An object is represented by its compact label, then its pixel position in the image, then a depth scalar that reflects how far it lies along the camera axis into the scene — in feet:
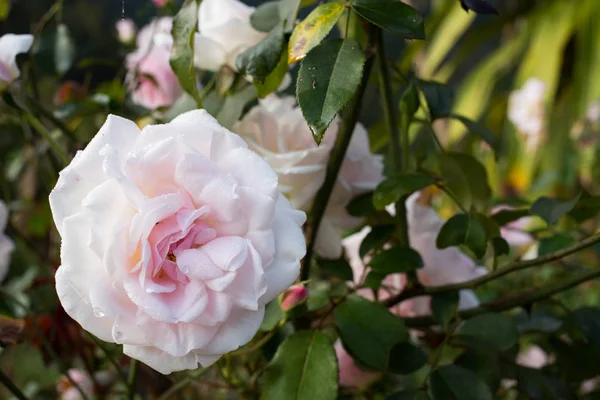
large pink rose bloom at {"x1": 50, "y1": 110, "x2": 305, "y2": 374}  0.83
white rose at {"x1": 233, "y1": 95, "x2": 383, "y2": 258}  1.23
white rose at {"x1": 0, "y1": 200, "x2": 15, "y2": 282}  1.60
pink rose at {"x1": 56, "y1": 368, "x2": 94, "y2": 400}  2.29
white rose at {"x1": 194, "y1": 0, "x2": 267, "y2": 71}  1.28
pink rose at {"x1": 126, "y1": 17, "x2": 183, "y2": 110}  1.80
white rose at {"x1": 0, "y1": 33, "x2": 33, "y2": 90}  1.17
